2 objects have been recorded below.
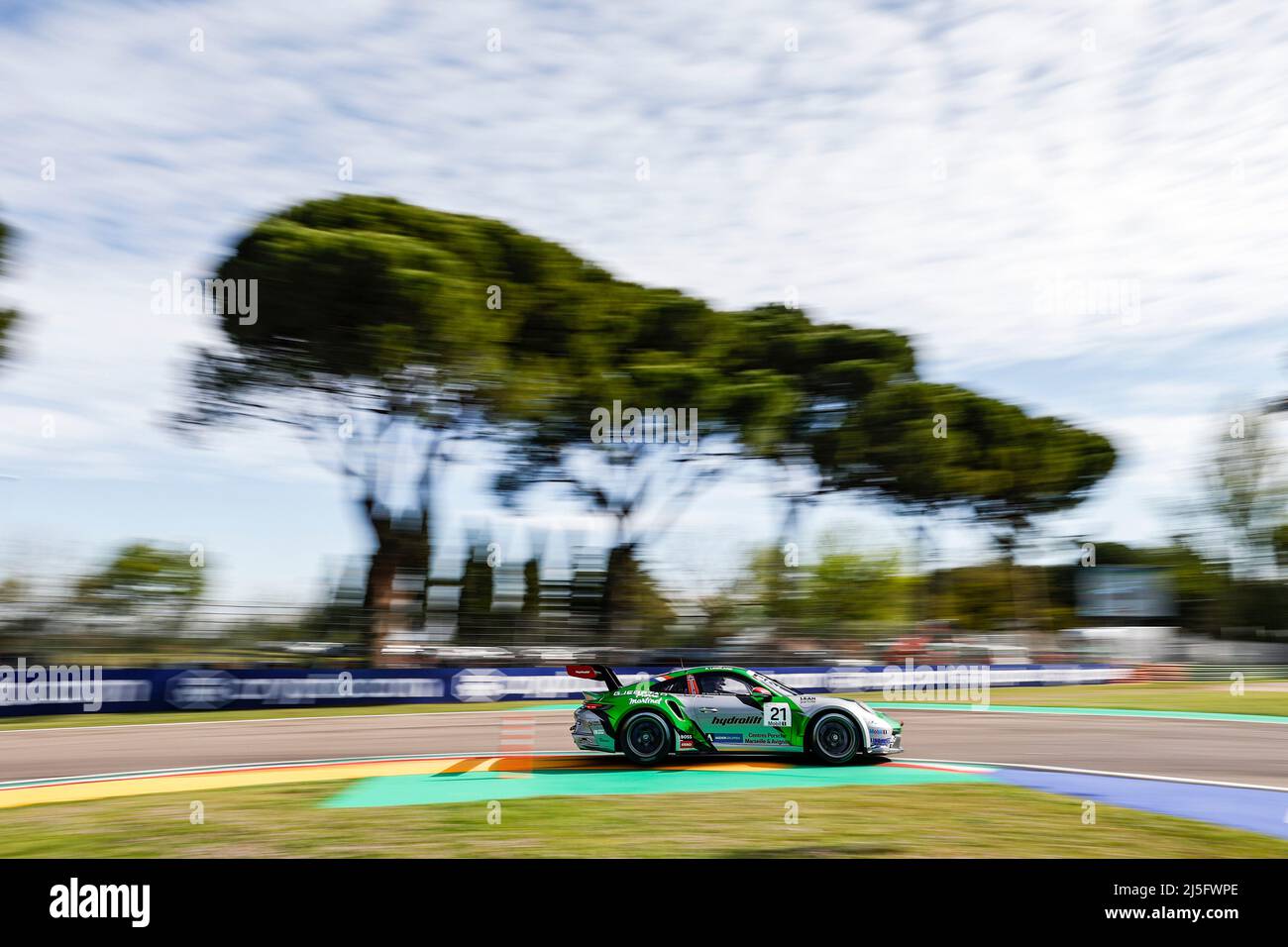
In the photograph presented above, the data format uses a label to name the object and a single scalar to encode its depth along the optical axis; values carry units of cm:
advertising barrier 1909
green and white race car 1023
